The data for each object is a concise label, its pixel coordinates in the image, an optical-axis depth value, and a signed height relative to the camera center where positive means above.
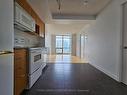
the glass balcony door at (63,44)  9.59 +0.35
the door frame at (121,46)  2.11 +0.02
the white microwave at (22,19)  1.37 +0.59
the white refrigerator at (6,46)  0.75 +0.01
